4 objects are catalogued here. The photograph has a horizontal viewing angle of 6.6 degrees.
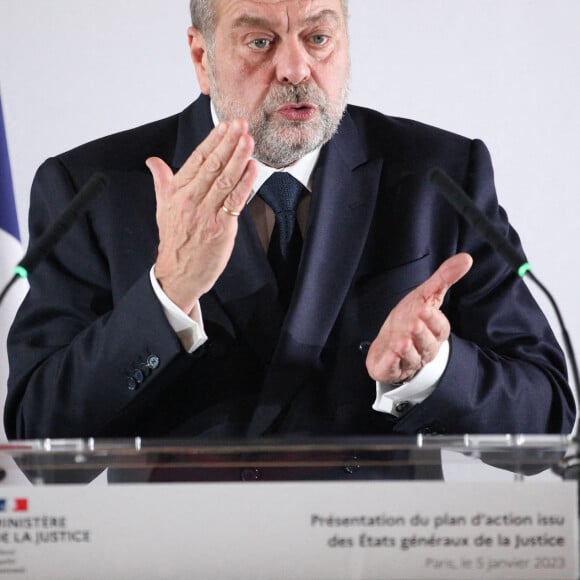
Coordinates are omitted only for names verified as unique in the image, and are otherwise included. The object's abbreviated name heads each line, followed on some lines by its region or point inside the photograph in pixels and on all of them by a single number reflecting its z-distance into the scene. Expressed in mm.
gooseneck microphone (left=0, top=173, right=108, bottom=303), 4968
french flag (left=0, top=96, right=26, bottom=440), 5434
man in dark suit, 5262
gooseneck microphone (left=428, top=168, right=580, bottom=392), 4959
